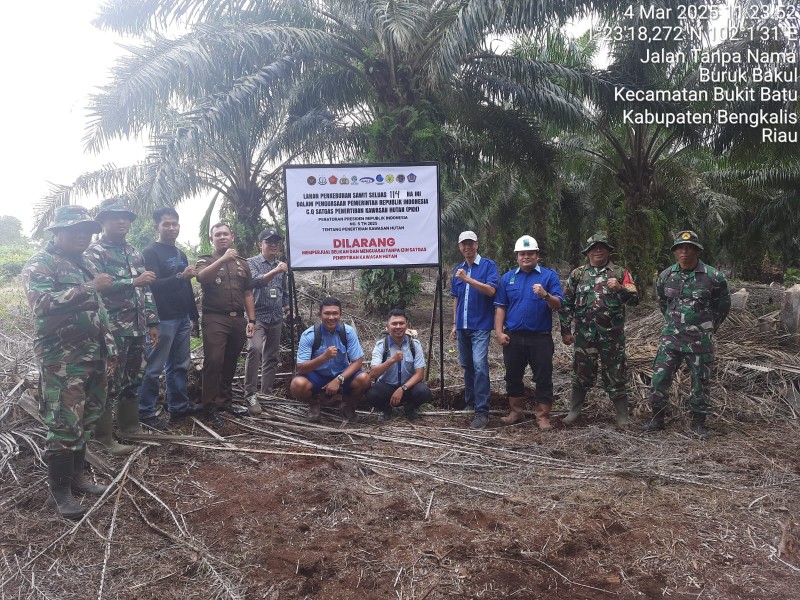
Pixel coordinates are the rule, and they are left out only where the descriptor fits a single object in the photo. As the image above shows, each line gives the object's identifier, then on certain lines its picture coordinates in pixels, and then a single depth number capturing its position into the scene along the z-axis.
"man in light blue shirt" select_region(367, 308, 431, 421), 5.31
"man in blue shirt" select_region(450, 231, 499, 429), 5.36
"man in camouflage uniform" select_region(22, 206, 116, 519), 3.43
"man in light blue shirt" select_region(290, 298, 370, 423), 5.16
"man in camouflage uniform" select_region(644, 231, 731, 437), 4.87
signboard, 5.72
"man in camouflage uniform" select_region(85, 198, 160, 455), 4.31
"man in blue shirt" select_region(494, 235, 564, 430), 5.19
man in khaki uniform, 5.14
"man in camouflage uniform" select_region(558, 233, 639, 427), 5.13
